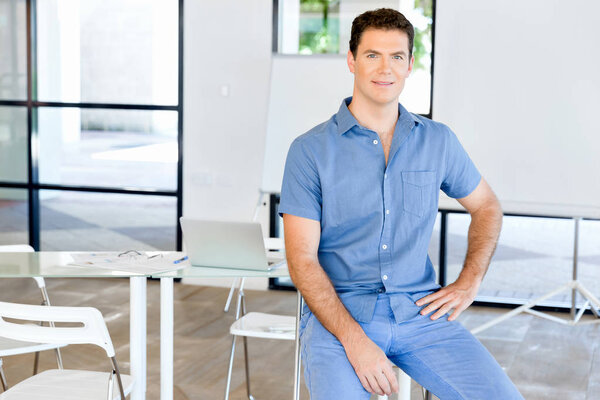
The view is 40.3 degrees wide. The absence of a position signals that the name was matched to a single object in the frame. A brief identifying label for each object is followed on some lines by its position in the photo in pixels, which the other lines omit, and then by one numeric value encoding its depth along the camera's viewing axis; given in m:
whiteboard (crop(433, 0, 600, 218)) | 4.47
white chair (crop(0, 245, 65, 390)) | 2.98
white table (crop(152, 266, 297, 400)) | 2.84
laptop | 2.77
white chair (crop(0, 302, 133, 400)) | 2.35
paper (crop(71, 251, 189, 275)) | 2.91
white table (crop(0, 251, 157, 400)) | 2.84
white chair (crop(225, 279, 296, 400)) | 3.20
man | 2.17
